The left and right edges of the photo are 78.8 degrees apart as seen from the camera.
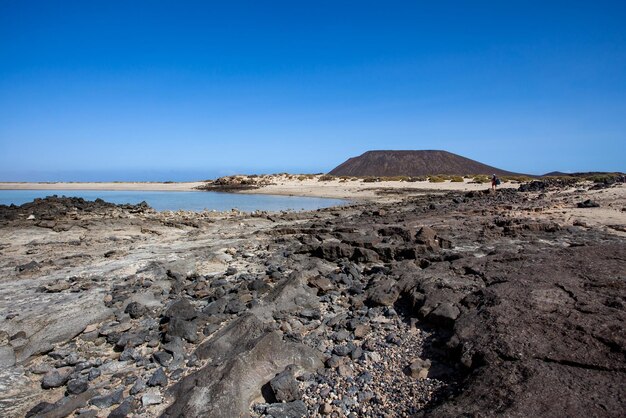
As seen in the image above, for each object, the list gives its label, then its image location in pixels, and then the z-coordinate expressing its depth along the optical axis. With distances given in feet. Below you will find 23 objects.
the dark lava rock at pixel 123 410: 12.19
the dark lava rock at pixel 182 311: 18.81
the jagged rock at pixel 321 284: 22.46
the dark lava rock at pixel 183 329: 17.21
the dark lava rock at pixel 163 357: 15.38
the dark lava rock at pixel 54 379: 14.28
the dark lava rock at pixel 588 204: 49.96
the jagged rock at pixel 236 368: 12.04
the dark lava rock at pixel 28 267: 28.89
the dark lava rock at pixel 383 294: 20.03
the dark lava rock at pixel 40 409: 12.36
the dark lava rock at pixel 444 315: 16.33
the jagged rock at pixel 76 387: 13.76
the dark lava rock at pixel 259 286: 23.09
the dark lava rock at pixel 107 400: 12.94
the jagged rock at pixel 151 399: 12.83
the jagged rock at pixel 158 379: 13.89
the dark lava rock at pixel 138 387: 13.53
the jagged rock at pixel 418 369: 13.33
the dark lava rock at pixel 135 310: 20.16
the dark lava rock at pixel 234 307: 20.16
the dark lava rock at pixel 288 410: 11.83
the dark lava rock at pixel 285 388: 12.46
